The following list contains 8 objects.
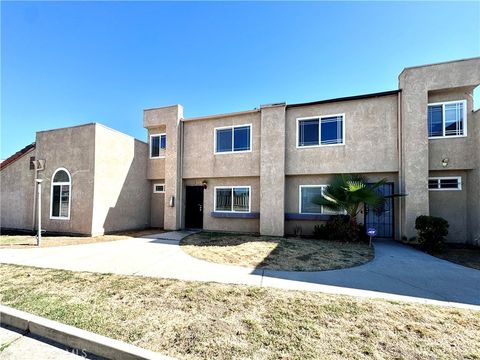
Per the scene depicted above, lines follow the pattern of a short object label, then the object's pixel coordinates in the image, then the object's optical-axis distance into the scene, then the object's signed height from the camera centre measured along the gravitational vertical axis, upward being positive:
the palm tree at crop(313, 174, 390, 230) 8.54 -0.28
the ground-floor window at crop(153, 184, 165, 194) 13.83 -0.03
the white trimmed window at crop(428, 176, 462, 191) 9.36 +0.28
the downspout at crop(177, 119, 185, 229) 12.55 +0.87
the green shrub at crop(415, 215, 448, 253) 7.77 -1.55
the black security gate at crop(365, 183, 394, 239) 10.12 -1.29
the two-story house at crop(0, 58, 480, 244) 9.13 +1.17
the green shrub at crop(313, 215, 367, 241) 9.15 -1.82
